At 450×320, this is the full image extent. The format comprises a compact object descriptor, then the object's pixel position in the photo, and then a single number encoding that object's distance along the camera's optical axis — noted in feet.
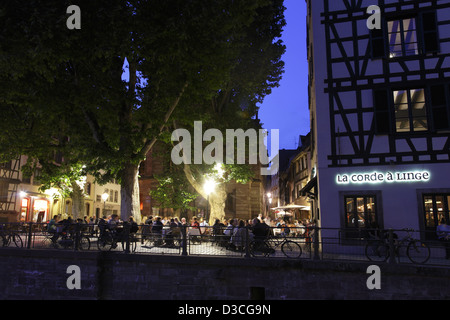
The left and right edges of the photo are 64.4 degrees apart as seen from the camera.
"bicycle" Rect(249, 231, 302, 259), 37.96
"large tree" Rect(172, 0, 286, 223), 77.30
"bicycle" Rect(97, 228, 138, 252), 41.06
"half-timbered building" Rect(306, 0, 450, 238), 48.39
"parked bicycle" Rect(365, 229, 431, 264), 34.96
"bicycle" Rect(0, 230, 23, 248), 44.79
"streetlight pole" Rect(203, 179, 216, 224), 75.10
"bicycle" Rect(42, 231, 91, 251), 42.68
